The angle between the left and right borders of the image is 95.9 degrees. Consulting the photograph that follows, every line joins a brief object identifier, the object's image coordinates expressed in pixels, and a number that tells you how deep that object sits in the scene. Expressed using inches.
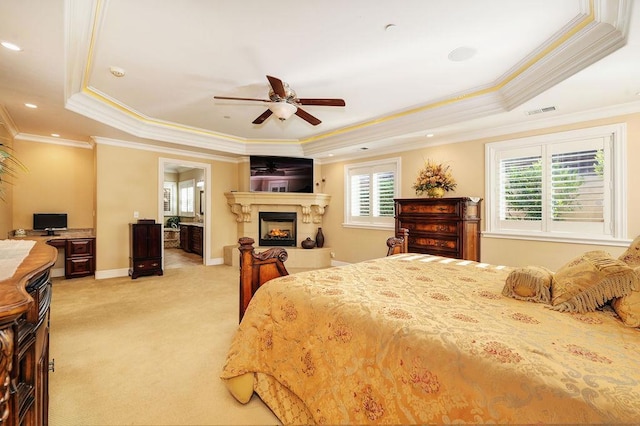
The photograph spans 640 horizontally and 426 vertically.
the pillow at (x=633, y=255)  60.6
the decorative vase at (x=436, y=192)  167.9
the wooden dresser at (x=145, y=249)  198.1
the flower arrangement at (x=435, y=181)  169.9
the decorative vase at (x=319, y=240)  250.8
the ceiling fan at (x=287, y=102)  115.6
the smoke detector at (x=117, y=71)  119.2
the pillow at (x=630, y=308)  47.0
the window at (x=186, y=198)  359.1
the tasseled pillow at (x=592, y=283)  50.9
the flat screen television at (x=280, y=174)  248.8
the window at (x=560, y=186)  128.3
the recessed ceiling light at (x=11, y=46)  90.1
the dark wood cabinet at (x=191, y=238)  298.5
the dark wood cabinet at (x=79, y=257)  191.6
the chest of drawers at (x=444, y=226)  153.4
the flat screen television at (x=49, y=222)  194.5
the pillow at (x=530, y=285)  60.2
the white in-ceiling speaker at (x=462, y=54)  104.4
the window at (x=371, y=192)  214.5
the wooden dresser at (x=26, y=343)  26.4
